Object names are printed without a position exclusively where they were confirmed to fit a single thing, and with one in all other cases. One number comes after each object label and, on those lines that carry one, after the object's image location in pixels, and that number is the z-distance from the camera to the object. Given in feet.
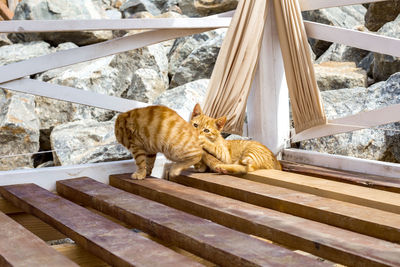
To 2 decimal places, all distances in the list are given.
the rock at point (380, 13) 19.30
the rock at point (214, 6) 32.04
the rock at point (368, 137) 12.05
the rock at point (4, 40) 29.71
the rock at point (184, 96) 15.75
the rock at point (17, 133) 19.26
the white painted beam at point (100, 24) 8.30
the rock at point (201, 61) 21.04
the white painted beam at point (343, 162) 7.97
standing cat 8.53
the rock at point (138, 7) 38.22
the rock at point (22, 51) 26.07
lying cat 8.54
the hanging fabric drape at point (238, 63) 9.28
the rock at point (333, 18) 23.17
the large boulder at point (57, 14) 28.55
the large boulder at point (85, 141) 14.92
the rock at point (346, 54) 20.68
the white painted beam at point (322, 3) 8.29
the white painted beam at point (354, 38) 7.70
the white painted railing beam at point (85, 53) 8.37
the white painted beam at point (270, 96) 9.76
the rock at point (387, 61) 15.94
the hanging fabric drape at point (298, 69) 8.75
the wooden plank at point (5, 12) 33.60
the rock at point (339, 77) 17.29
